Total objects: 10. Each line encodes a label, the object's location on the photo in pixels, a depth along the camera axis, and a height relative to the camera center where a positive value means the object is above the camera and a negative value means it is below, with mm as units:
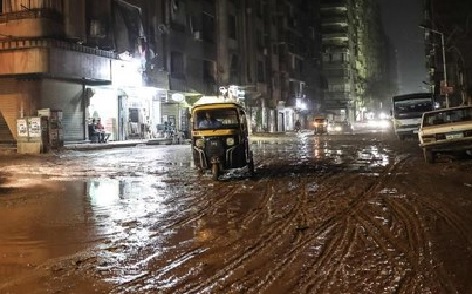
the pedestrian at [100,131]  36694 +379
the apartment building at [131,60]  33500 +6078
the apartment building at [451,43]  51969 +9644
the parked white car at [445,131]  17266 -160
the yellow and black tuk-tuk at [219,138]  15891 -157
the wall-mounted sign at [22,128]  30297 +625
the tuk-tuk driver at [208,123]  16172 +311
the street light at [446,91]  42750 +2812
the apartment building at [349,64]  120688 +16257
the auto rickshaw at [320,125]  54438 +503
